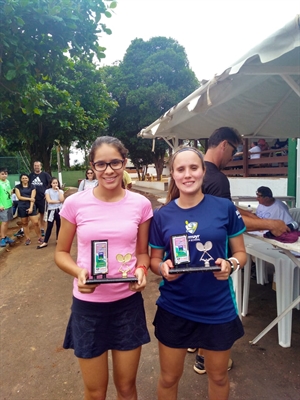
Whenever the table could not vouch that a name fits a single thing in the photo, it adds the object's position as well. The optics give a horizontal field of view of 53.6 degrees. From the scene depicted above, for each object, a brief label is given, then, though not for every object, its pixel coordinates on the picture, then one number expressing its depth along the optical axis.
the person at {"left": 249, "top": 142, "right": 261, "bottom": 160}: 8.92
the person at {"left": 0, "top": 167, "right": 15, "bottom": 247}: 6.68
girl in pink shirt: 1.59
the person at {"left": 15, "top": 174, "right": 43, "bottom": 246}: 6.84
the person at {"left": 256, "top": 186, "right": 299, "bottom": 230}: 3.05
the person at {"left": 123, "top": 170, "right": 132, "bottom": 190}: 5.71
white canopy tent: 1.66
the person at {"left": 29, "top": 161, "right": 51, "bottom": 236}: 7.33
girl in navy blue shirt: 1.63
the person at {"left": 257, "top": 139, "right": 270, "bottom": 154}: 8.80
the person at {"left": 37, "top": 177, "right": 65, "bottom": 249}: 6.60
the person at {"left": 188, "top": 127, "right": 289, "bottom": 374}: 2.21
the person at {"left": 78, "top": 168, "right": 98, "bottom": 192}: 5.91
